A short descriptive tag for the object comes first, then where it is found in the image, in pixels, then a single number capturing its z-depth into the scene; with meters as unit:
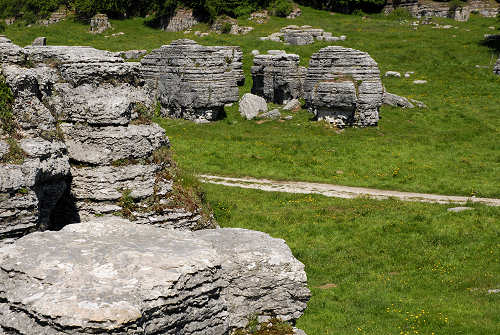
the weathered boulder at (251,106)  42.41
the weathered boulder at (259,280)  9.30
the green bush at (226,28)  69.50
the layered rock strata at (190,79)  40.44
